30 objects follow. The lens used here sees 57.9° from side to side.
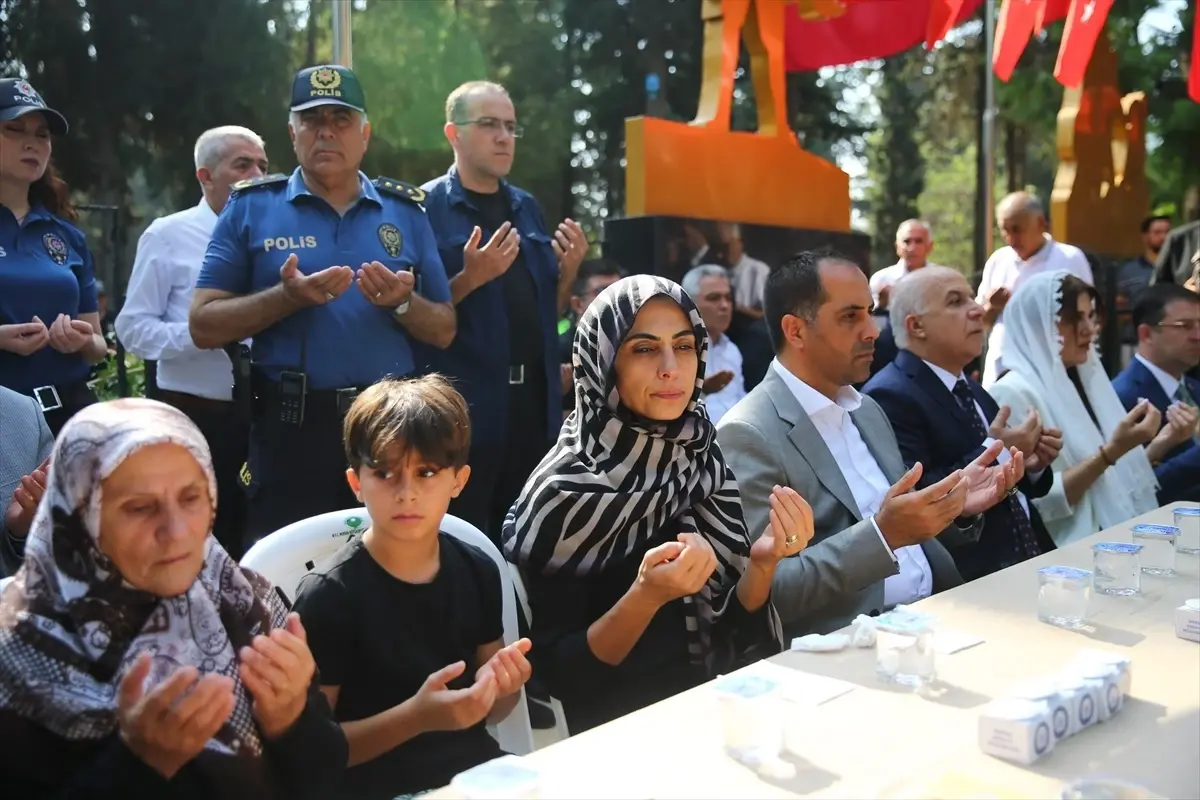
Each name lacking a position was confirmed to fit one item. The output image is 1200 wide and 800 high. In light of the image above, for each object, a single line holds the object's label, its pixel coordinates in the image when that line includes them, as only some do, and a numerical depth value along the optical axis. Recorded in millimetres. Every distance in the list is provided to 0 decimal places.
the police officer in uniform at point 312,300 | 3000
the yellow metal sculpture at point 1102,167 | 9344
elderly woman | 1320
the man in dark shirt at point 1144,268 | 8648
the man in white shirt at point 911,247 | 7076
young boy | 1773
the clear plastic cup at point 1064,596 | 2020
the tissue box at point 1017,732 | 1403
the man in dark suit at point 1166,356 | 4590
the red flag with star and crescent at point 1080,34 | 7691
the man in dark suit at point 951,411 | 3242
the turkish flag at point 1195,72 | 7777
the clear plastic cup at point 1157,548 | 2484
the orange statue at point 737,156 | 5355
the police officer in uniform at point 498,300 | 3719
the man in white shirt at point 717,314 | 4973
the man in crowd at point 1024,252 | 6742
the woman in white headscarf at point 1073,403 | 3734
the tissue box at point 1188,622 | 1949
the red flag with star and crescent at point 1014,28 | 7848
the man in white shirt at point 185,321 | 3615
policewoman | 3145
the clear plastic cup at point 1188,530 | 2541
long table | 1351
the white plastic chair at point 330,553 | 2035
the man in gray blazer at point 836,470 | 2373
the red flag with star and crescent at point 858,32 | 7680
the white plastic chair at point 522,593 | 2251
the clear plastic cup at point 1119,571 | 2266
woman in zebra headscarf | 2209
